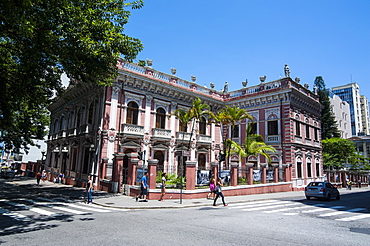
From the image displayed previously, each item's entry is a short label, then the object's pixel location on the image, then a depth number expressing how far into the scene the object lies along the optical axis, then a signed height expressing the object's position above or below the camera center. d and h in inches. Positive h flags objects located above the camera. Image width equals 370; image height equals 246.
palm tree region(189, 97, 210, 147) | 848.2 +185.8
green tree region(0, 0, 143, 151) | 379.3 +190.2
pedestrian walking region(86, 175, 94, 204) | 565.0 -61.9
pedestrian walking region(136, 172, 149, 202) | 597.3 -53.5
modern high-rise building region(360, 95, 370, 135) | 3759.6 +866.3
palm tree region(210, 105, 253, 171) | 903.4 +181.4
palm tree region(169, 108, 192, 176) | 875.4 +167.2
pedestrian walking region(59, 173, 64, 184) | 1050.0 -69.0
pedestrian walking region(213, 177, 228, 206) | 538.8 -49.4
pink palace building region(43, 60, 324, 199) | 794.8 +129.8
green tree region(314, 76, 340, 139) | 2028.8 +394.7
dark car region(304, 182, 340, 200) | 689.0 -56.1
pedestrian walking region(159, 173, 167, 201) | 608.1 -57.4
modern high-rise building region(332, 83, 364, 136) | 3533.5 +982.8
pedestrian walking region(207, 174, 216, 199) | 641.6 -48.7
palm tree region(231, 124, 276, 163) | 889.1 +70.0
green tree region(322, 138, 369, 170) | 1614.2 +112.6
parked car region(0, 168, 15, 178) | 1395.2 -80.0
